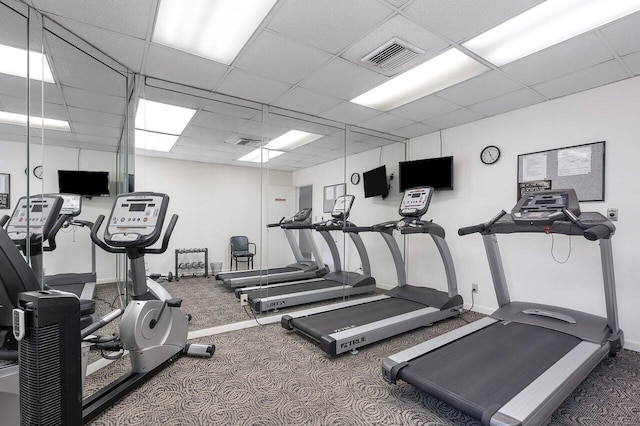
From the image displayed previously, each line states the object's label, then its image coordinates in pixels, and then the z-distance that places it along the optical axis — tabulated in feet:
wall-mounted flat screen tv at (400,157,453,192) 14.82
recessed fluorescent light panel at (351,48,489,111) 9.27
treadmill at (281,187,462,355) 9.71
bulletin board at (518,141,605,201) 10.49
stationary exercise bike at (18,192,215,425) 6.91
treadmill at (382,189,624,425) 5.95
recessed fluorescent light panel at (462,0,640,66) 6.84
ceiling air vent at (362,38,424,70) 8.23
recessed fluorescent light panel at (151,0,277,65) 6.87
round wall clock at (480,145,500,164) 13.23
